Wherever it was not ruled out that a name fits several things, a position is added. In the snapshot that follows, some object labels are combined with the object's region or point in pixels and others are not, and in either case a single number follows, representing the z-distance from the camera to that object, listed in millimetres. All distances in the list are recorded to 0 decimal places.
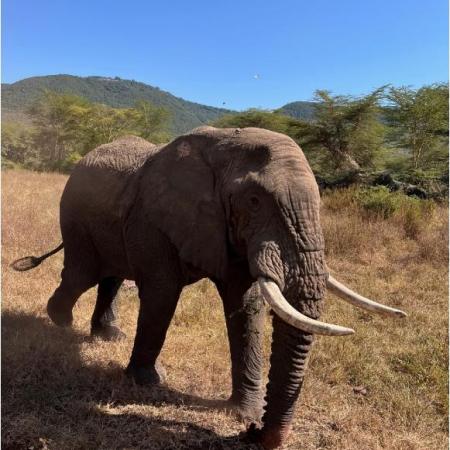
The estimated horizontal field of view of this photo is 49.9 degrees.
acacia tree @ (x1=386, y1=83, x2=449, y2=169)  21484
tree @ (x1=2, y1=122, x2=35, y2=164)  41625
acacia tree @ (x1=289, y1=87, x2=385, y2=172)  24234
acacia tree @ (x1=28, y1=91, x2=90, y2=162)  45688
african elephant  2887
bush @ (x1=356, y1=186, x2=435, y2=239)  10312
